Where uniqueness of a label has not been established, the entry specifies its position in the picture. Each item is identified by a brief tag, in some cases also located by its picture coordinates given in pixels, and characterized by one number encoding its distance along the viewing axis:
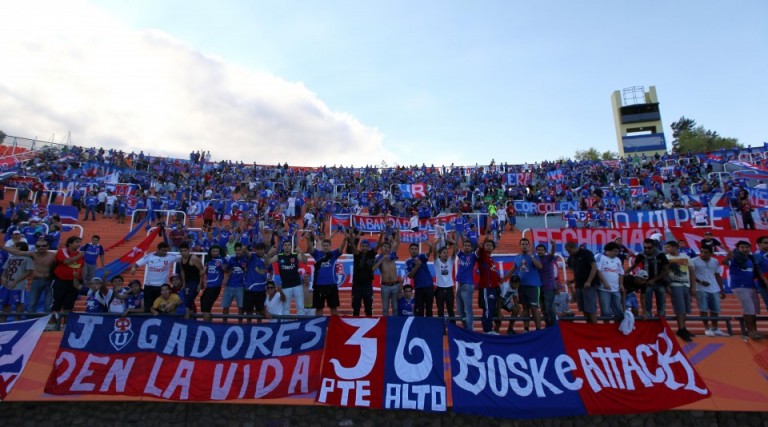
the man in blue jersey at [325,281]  6.99
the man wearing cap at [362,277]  7.04
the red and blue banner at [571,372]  5.34
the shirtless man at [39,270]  7.34
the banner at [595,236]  12.22
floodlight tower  49.00
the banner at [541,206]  22.56
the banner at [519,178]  29.23
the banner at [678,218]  14.87
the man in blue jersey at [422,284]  7.09
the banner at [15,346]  5.76
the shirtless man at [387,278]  7.22
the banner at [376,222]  19.92
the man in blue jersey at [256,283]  7.12
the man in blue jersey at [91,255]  9.42
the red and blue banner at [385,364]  5.38
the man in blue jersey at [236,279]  7.30
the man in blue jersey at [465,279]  6.55
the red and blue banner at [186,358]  5.59
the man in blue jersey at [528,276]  6.80
